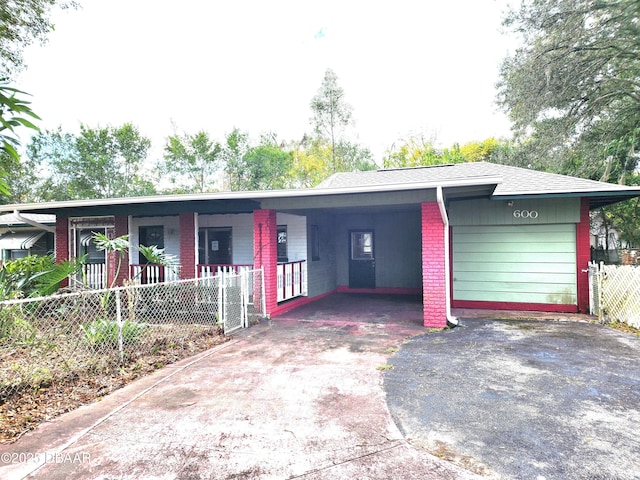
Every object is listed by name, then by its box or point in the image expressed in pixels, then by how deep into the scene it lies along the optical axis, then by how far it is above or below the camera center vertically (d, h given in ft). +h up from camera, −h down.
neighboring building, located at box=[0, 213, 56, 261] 38.58 +0.70
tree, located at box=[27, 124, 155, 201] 80.94 +19.41
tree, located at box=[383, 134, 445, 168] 99.09 +24.35
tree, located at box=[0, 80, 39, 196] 6.65 +2.53
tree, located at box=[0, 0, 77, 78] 25.88 +16.65
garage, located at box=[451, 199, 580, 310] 24.68 -1.37
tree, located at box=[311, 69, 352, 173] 86.99 +32.10
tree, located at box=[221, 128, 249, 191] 89.76 +21.27
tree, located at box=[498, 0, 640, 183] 32.60 +15.71
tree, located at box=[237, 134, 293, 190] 88.22 +18.58
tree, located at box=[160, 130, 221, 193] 89.61 +20.44
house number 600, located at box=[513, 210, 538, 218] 25.11 +1.54
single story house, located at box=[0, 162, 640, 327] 21.06 +0.53
